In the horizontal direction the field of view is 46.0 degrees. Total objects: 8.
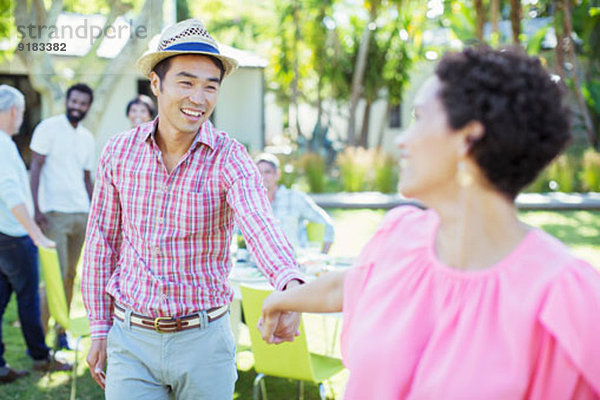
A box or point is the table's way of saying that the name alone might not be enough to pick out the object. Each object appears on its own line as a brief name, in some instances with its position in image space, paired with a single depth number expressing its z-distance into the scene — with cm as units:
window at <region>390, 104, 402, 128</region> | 3030
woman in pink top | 147
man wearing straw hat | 258
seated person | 619
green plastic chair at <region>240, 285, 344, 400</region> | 417
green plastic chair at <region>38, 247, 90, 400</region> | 499
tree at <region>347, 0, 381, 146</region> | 2322
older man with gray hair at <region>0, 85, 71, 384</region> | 521
